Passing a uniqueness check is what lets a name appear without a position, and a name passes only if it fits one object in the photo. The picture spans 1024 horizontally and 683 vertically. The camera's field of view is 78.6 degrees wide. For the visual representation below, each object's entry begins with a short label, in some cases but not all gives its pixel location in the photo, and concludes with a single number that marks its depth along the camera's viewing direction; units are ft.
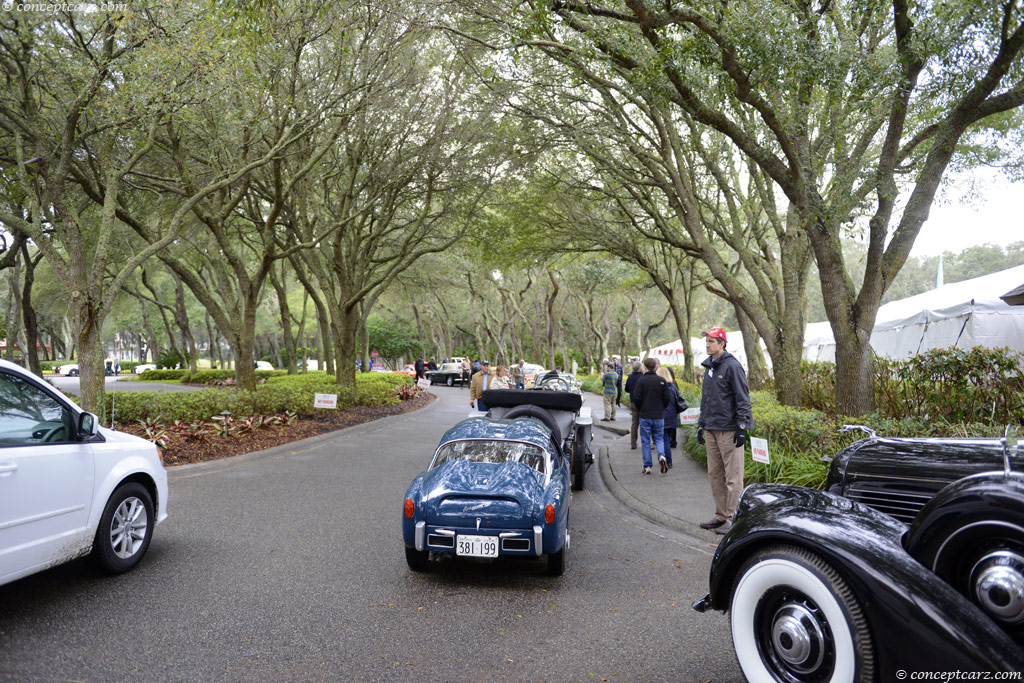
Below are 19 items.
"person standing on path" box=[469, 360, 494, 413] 49.21
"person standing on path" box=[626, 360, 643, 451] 40.28
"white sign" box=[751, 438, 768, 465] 21.43
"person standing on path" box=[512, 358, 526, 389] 52.78
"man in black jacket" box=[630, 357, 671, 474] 32.22
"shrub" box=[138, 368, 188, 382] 118.01
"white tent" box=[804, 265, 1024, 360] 40.81
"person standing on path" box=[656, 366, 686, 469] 34.73
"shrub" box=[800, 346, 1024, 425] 28.89
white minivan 13.08
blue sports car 16.25
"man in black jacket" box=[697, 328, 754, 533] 21.12
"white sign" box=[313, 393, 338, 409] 47.19
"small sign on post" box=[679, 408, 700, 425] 28.32
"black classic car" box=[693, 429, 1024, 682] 8.23
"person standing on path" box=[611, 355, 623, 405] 61.00
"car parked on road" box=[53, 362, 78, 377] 152.45
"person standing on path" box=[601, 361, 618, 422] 57.98
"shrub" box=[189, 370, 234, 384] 104.56
